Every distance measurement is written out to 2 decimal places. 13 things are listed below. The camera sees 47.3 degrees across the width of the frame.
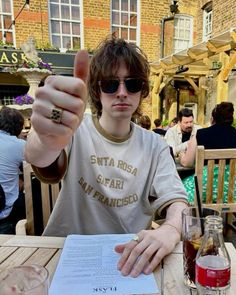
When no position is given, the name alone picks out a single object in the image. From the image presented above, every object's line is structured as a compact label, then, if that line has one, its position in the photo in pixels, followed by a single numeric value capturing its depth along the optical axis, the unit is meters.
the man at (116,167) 1.24
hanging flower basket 5.77
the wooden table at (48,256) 0.79
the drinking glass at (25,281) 0.59
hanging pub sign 7.66
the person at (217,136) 2.74
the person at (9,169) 2.11
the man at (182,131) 3.87
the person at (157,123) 5.77
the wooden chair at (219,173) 2.24
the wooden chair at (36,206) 1.49
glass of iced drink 0.77
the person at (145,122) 4.14
